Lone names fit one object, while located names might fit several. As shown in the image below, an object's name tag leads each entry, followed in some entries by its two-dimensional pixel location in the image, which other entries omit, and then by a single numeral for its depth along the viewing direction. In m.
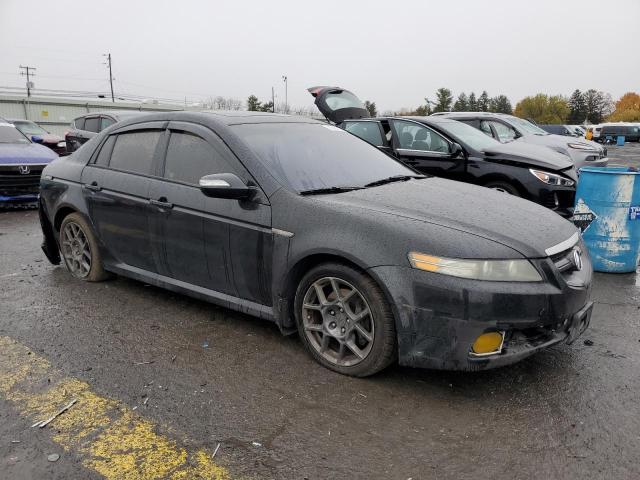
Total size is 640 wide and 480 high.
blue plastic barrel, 5.28
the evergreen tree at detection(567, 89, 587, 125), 94.25
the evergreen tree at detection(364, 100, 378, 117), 89.06
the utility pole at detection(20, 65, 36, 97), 70.07
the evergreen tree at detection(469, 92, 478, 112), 97.14
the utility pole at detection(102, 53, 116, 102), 78.84
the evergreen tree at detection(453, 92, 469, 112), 93.19
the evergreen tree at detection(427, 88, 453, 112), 84.19
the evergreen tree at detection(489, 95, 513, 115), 102.25
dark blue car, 8.74
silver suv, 10.88
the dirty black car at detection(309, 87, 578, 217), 6.93
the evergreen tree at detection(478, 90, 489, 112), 97.91
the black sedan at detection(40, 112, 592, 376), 2.81
